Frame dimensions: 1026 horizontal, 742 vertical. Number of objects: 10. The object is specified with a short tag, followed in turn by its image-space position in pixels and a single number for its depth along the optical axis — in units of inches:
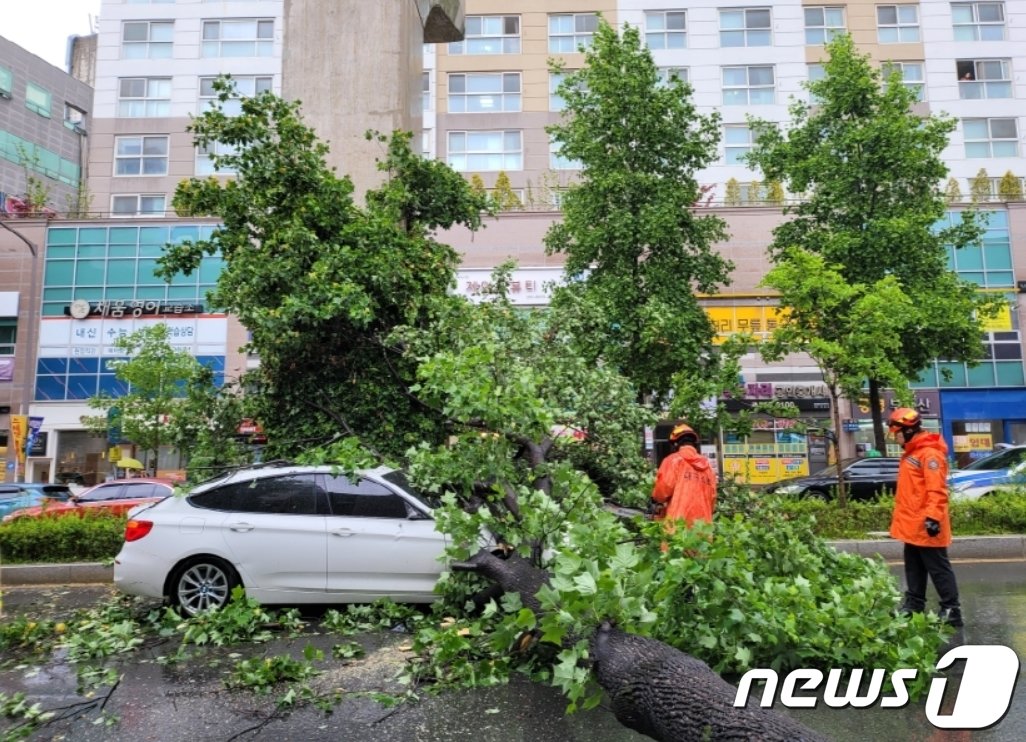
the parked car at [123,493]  609.5
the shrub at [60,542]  373.4
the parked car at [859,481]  647.1
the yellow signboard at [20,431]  987.9
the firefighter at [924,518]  220.8
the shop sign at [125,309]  1188.5
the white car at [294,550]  253.6
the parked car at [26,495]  700.0
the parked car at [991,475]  530.3
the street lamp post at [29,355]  1109.6
